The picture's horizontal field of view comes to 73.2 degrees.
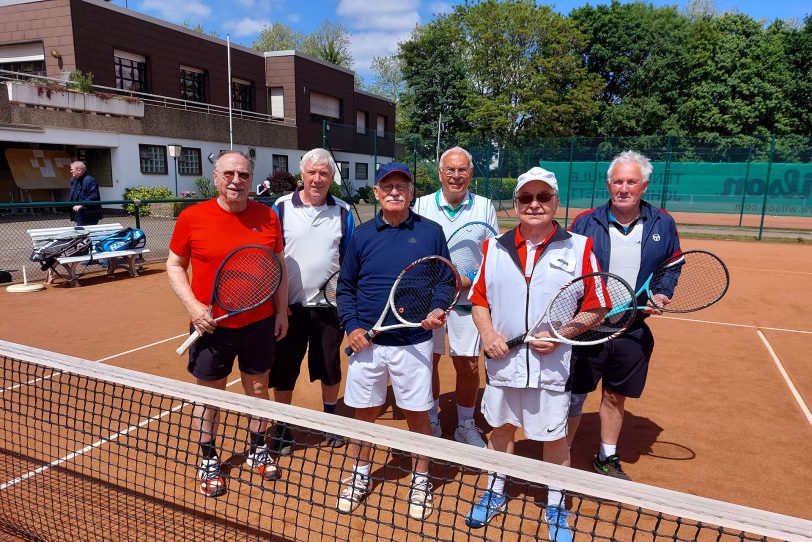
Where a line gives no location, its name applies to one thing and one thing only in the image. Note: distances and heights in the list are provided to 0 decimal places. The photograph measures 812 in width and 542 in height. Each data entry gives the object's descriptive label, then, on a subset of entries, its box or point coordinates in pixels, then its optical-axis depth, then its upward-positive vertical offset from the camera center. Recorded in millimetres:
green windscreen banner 20422 -112
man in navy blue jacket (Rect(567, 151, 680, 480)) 3209 -412
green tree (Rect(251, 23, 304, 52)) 57094 +13862
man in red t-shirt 3137 -717
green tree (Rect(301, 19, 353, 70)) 55188 +13193
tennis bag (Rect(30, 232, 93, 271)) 9062 -1357
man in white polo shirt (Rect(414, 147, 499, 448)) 3670 -364
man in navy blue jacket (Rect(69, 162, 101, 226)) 10342 -477
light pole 22609 +820
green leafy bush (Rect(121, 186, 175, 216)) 21781 -931
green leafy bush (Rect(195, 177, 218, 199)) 25152 -735
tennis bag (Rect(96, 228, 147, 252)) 9953 -1317
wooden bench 9328 -1520
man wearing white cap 2785 -664
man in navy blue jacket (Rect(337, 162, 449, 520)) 3076 -796
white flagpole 26611 +1927
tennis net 2340 -1945
